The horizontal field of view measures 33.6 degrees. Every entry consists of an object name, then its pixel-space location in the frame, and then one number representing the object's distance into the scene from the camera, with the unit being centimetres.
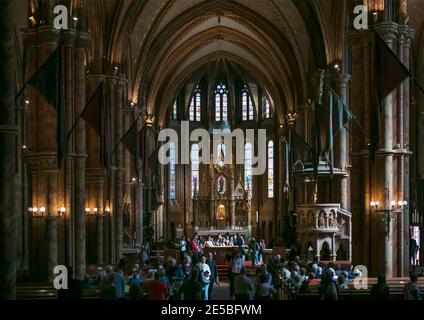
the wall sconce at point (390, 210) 2172
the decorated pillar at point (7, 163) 1266
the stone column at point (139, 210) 4216
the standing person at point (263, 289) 1452
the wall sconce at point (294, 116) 4919
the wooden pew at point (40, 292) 1623
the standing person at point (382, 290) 1510
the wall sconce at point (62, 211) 2284
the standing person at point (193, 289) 1438
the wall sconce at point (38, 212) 2216
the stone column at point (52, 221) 2203
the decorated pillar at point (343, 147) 3334
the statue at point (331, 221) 3016
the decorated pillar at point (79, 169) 2419
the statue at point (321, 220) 3008
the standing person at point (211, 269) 2189
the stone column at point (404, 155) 2206
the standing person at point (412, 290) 1396
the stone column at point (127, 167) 3838
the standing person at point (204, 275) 1944
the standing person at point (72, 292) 1506
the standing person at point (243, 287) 1501
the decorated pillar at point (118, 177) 3369
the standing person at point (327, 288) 1477
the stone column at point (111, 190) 3234
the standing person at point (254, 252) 3278
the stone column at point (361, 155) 2300
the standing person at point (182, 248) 3329
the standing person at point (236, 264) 2219
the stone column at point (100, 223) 3103
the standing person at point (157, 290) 1475
